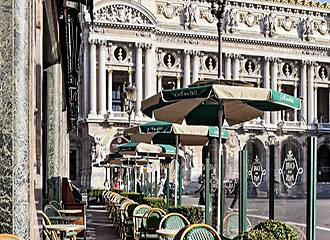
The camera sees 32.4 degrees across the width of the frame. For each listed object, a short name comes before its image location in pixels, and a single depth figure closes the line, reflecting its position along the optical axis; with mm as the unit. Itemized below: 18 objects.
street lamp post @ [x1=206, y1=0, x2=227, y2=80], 13406
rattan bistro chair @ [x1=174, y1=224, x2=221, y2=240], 5562
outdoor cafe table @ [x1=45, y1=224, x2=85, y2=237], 7767
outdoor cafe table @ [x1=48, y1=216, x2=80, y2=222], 9295
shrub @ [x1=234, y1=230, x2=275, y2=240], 5391
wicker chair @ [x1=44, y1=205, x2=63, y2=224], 9508
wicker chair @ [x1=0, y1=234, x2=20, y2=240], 4032
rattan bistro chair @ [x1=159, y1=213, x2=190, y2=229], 7927
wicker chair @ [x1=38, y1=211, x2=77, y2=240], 7352
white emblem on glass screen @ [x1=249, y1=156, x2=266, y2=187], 8062
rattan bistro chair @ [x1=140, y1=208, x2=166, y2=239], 9672
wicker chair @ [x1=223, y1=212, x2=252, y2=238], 8406
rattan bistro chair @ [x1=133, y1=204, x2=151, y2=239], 10742
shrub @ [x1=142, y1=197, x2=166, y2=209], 13266
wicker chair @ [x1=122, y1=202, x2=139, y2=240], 11805
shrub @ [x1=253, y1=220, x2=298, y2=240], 5562
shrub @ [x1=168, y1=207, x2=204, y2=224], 10430
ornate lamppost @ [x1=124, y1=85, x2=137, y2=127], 21281
